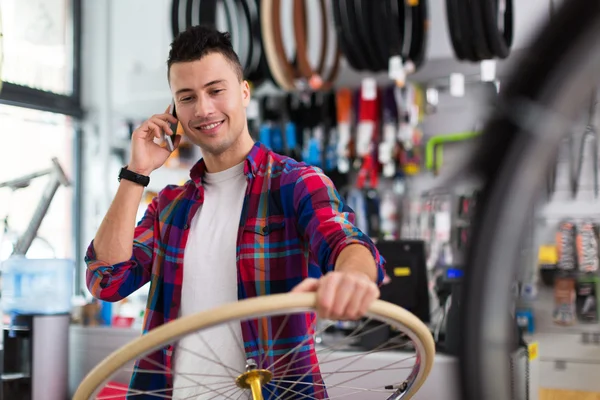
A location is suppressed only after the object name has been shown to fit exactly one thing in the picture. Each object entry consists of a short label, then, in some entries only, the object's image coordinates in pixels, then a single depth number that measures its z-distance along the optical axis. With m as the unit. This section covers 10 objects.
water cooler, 3.37
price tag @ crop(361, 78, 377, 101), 4.54
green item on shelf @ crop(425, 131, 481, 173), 4.50
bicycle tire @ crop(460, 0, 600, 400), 0.50
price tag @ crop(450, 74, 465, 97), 4.29
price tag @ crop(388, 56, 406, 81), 4.14
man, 1.42
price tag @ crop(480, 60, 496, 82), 3.73
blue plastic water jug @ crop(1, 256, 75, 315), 3.55
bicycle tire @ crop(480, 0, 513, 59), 3.85
